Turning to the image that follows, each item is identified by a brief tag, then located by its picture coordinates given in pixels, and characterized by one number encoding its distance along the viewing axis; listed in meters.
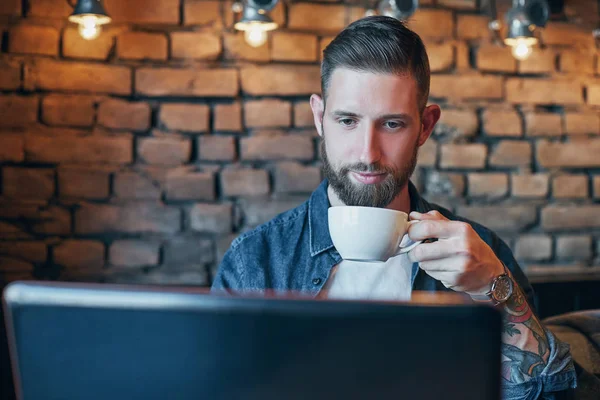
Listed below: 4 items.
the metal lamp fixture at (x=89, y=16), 2.76
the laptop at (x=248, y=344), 0.91
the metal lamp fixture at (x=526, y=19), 3.01
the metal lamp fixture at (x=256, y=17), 2.83
